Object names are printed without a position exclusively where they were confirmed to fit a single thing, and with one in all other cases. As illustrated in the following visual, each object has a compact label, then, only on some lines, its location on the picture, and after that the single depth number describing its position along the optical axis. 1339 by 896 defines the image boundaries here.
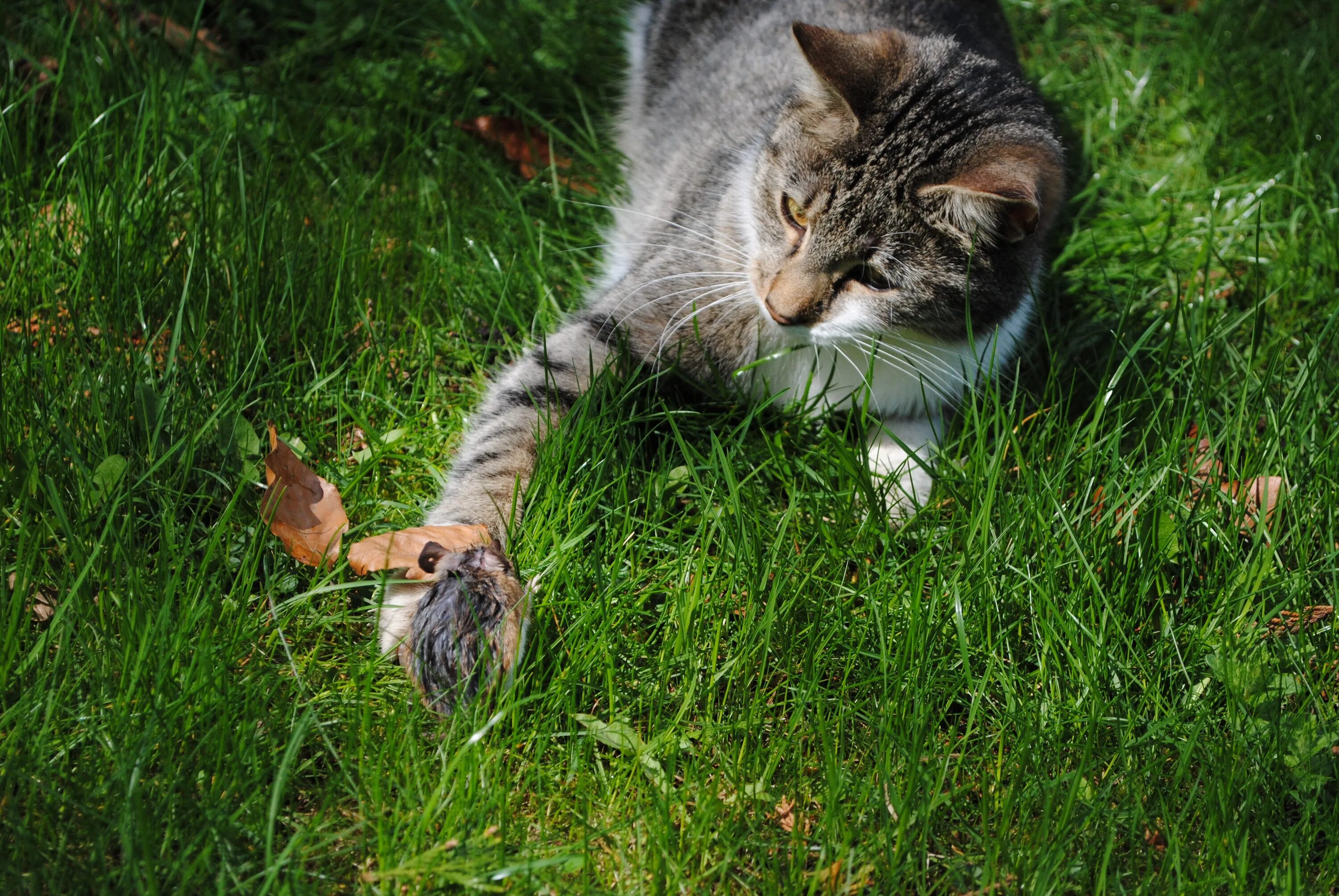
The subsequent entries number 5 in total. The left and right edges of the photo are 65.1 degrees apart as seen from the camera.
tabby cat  2.29
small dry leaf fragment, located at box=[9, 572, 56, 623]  1.88
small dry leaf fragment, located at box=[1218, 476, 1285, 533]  2.27
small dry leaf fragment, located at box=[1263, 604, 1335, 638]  2.12
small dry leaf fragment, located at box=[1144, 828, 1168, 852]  1.77
